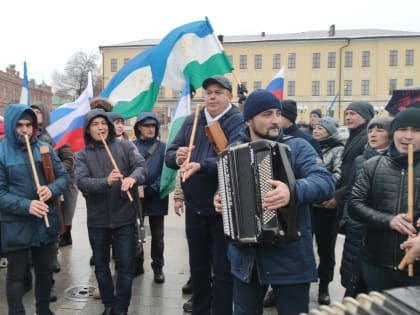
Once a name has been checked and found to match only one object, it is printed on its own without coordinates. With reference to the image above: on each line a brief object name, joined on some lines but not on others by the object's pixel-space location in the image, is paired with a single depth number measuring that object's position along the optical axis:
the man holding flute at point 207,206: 3.61
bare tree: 59.38
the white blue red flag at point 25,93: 5.86
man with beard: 2.58
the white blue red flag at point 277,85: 6.77
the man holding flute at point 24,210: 3.61
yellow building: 55.84
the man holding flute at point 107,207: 3.95
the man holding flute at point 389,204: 2.80
